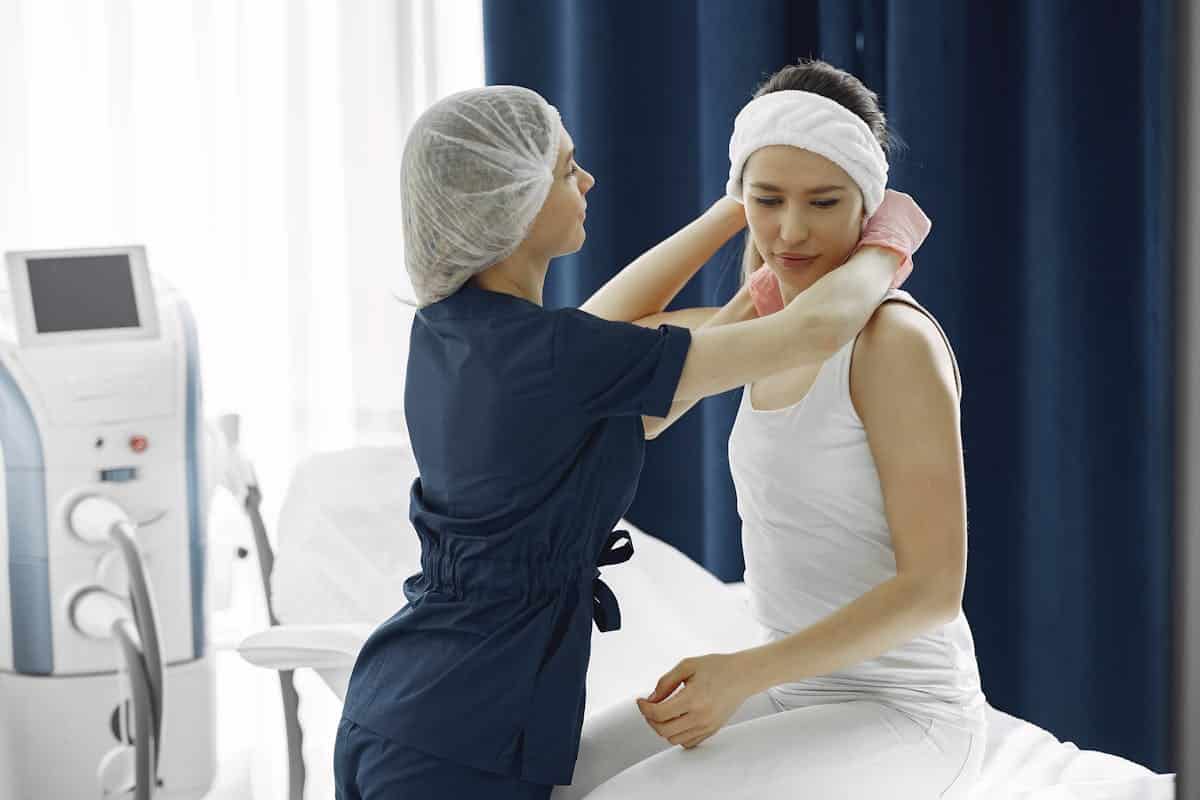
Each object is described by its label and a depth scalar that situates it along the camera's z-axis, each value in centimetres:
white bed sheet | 411
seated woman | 322
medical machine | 407
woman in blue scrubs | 323
